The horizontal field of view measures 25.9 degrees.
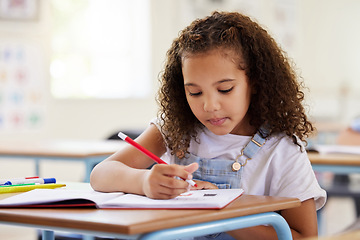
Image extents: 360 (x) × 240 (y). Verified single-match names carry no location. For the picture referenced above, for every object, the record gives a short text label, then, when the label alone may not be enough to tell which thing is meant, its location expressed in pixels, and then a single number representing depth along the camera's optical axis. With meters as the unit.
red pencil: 1.40
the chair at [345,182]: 3.20
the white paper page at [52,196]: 1.27
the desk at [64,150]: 2.44
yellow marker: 1.45
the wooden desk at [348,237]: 0.76
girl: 1.47
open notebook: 1.23
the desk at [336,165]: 2.17
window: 4.88
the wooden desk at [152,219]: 1.11
